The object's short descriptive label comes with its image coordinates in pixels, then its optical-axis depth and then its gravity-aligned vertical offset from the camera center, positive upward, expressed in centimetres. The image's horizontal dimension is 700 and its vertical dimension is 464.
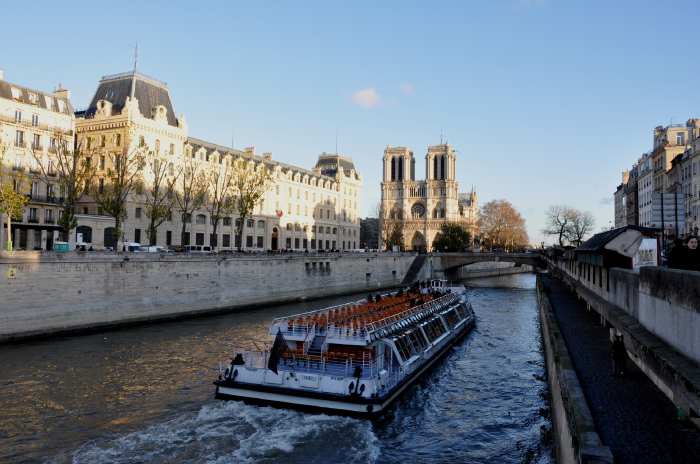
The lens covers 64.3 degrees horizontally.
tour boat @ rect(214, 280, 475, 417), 1991 -437
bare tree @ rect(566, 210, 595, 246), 10766 +693
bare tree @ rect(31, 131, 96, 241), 4456 +731
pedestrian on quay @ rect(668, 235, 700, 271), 1694 +24
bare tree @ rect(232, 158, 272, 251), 6172 +917
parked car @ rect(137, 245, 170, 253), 4674 +27
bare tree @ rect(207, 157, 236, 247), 6512 +841
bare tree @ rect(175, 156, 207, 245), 5972 +767
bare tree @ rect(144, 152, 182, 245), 5503 +752
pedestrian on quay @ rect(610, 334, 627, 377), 1738 -299
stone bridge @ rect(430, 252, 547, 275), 8838 +17
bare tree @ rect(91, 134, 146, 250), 4724 +685
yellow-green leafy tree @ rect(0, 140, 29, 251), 3709 +322
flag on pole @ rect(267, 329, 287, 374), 2078 -377
